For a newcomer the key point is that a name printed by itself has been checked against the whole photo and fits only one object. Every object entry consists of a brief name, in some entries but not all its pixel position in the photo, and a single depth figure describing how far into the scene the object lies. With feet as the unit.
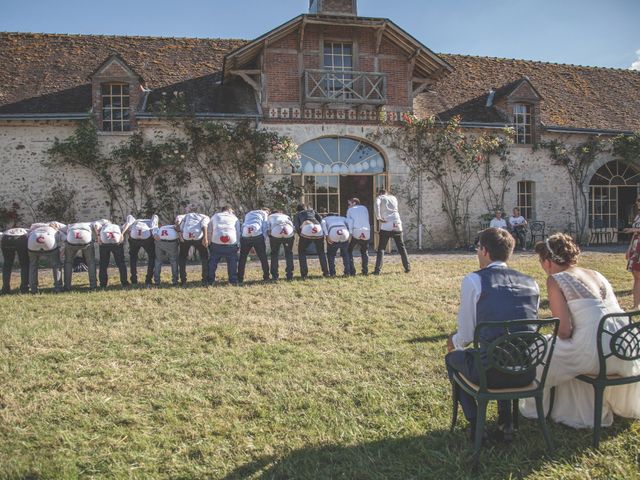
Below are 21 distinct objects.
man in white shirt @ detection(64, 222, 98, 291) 27.89
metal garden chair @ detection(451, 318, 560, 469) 9.23
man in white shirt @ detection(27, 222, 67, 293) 27.07
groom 9.83
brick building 44.78
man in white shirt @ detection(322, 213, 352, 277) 31.22
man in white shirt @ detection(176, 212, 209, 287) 29.04
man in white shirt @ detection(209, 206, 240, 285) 28.76
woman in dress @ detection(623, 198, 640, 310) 21.76
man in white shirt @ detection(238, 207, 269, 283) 29.94
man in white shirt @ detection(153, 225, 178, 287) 29.40
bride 10.30
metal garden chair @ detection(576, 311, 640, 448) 9.90
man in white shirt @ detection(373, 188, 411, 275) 32.14
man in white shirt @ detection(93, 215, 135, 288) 28.76
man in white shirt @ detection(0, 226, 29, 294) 27.58
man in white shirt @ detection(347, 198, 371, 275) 31.96
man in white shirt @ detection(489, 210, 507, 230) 47.85
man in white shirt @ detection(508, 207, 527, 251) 49.16
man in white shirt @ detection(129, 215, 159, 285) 29.40
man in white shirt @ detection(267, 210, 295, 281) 30.42
